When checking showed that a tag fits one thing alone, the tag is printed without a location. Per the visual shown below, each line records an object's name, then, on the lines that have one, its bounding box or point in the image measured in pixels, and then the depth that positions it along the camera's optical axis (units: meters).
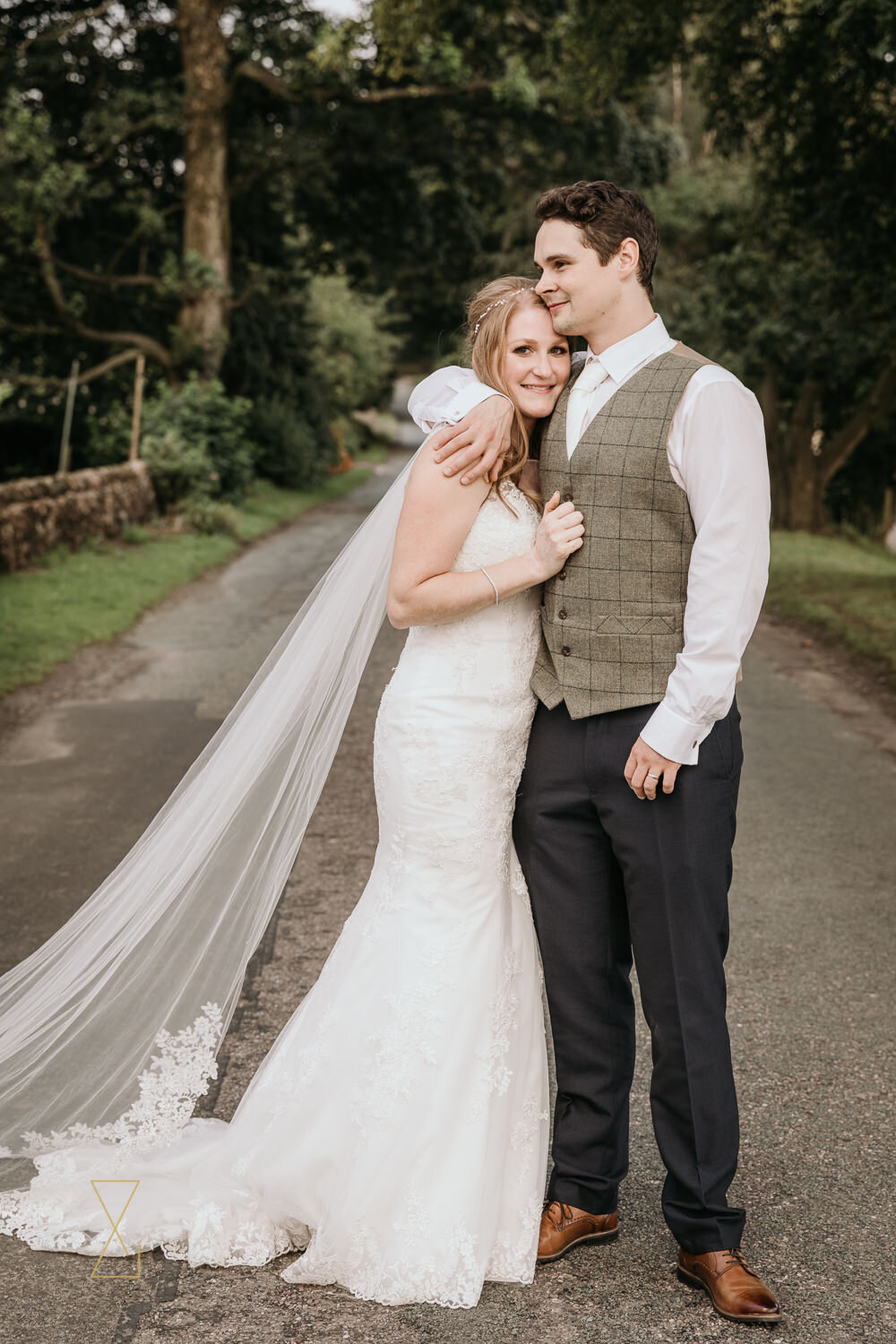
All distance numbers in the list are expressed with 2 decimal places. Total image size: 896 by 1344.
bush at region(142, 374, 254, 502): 19.80
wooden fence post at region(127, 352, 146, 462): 18.30
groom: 2.59
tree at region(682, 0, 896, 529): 11.99
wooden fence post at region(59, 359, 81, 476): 15.43
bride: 2.82
